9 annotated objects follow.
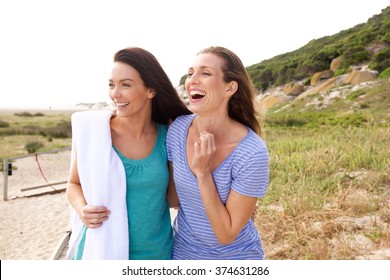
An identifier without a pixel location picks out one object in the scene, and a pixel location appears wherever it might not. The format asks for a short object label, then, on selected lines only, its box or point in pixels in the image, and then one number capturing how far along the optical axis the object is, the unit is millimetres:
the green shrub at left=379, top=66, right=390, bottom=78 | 19672
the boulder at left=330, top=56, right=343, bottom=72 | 26603
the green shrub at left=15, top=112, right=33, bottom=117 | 54344
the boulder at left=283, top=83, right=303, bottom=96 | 26656
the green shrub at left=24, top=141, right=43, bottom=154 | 20828
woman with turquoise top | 1896
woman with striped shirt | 1727
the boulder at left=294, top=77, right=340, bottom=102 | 22081
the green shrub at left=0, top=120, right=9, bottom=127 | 31884
